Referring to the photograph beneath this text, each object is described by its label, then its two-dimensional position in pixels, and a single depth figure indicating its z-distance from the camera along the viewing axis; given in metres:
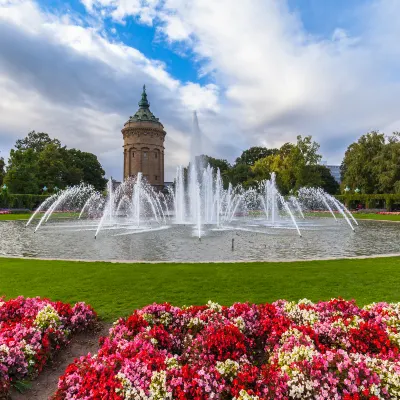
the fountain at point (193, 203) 25.59
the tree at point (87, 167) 67.24
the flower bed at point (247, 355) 3.04
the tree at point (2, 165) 62.77
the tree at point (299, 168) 59.51
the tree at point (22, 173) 47.31
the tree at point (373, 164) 46.72
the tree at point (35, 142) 70.31
